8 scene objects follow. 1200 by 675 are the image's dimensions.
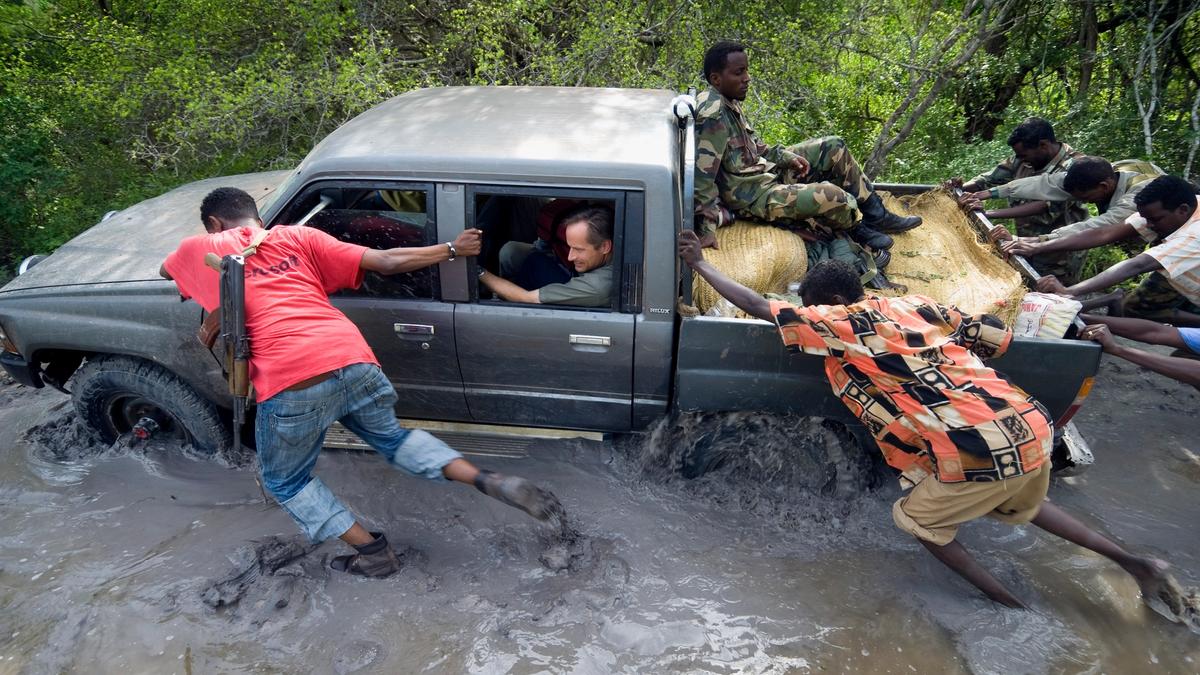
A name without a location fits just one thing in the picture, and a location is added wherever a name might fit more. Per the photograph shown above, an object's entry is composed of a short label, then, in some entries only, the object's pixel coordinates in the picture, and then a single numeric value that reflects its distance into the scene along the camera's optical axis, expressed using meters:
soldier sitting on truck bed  3.78
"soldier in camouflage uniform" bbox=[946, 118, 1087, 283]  4.91
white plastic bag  3.05
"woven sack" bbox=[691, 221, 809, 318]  3.48
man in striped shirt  3.70
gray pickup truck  3.17
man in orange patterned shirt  2.76
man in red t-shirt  2.96
